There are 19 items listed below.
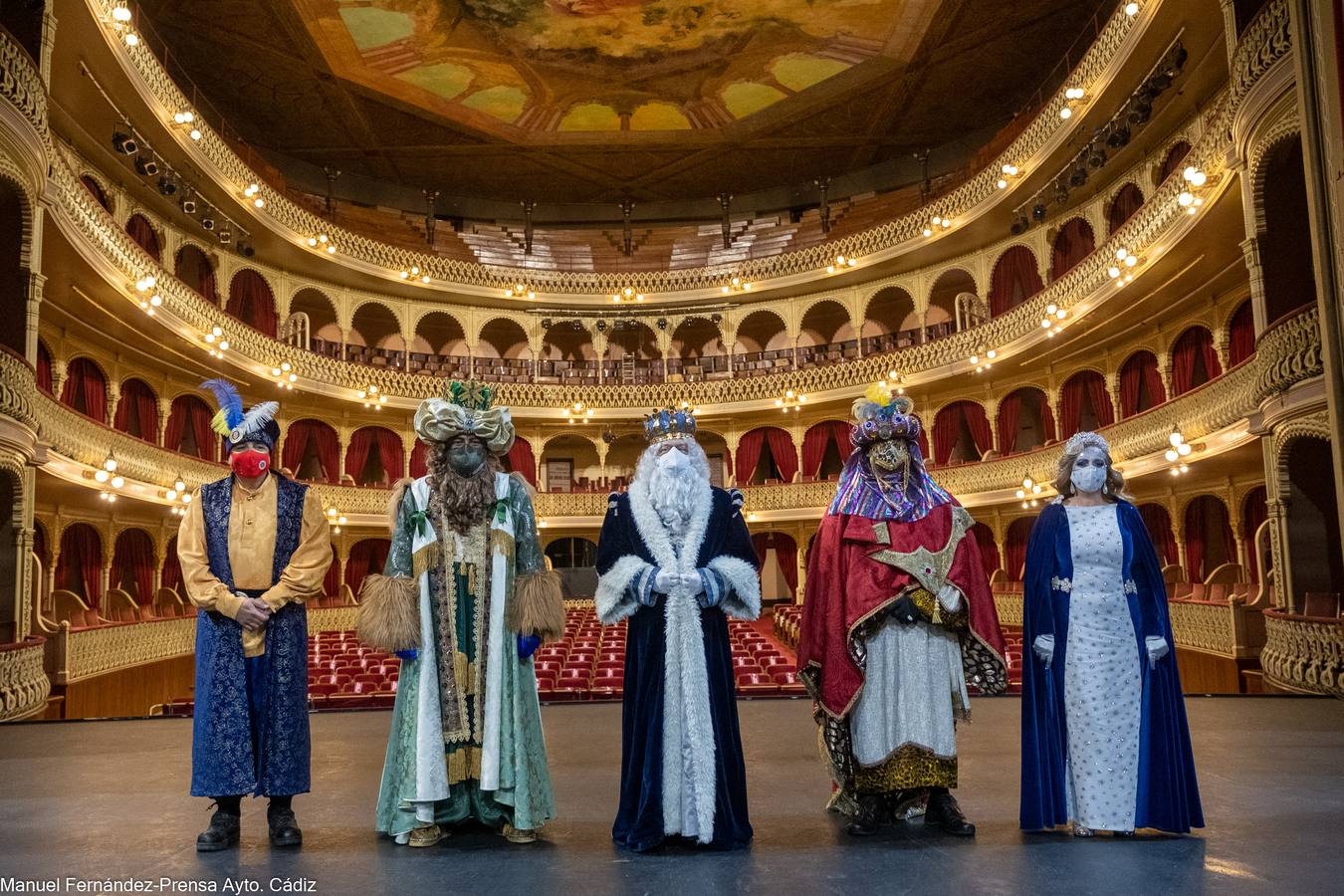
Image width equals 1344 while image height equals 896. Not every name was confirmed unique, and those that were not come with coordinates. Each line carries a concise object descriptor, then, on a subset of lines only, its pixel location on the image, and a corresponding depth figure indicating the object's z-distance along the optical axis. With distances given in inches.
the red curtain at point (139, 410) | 651.5
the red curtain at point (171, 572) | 687.1
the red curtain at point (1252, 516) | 543.8
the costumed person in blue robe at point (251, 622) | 138.6
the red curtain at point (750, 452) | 903.1
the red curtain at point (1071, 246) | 698.8
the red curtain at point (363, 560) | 822.5
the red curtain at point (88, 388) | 588.1
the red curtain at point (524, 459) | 914.3
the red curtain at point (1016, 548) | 744.3
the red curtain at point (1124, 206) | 640.9
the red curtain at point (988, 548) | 772.6
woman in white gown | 140.3
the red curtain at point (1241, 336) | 524.1
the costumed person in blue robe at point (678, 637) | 137.3
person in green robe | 141.0
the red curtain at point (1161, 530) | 614.9
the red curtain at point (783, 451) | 896.3
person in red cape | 147.8
